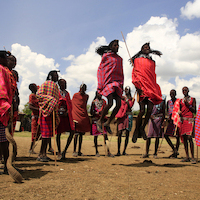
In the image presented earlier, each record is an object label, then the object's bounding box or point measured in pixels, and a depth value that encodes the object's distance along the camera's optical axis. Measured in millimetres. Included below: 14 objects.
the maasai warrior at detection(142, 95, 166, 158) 7180
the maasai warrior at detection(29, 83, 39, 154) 6961
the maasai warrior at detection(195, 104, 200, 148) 4300
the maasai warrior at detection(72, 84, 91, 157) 7283
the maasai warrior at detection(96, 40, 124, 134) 5010
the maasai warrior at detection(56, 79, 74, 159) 6465
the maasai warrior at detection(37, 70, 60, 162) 5426
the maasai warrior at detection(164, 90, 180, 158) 7425
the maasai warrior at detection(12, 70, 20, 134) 5016
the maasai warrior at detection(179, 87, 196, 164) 6496
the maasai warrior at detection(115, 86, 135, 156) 8008
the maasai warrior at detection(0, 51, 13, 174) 3379
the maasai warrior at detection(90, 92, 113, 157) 7409
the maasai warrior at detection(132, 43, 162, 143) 5359
